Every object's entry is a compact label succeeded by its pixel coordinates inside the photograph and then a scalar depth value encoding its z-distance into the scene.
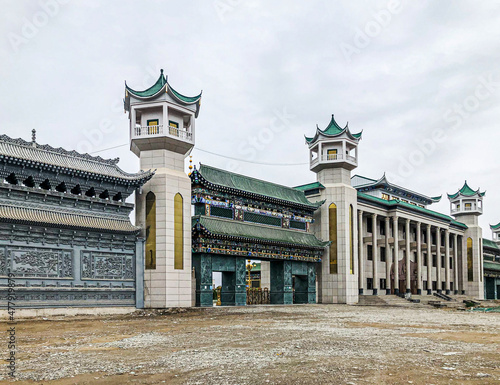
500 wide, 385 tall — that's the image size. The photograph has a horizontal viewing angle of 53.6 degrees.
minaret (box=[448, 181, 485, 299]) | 64.62
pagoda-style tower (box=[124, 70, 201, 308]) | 30.56
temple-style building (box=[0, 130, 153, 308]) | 24.61
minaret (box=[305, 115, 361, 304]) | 43.31
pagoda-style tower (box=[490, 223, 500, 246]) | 81.94
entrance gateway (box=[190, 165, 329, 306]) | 34.12
